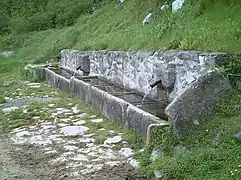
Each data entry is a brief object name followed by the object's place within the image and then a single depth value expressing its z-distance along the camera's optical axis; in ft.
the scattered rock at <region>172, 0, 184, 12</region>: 21.72
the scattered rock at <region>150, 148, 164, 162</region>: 11.62
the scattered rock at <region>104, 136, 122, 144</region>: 14.57
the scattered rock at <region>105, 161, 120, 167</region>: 12.40
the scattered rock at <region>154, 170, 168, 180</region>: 10.42
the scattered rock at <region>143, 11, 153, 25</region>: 24.63
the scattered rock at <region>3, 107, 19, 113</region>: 21.35
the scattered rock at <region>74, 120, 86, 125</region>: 17.56
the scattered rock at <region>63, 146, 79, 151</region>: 14.24
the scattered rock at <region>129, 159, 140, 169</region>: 11.95
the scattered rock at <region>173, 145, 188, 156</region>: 11.10
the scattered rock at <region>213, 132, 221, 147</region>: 10.67
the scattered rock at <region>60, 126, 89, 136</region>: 16.11
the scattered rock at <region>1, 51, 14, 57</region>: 46.01
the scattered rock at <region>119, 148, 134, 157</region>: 13.14
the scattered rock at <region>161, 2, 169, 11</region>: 24.14
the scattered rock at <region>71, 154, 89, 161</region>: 13.10
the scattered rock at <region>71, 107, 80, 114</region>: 19.83
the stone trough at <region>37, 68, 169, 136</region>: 14.11
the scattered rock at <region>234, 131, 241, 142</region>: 10.44
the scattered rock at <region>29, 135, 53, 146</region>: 15.12
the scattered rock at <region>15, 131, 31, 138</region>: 16.52
